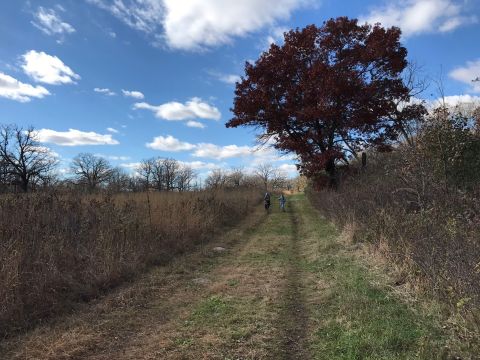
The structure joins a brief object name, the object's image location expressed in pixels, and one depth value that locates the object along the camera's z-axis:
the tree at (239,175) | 102.72
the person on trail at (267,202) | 29.64
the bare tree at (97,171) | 105.25
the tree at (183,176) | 104.16
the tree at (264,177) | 110.03
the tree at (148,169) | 112.41
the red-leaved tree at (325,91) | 20.27
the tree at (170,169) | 108.31
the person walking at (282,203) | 29.61
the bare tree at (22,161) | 65.31
